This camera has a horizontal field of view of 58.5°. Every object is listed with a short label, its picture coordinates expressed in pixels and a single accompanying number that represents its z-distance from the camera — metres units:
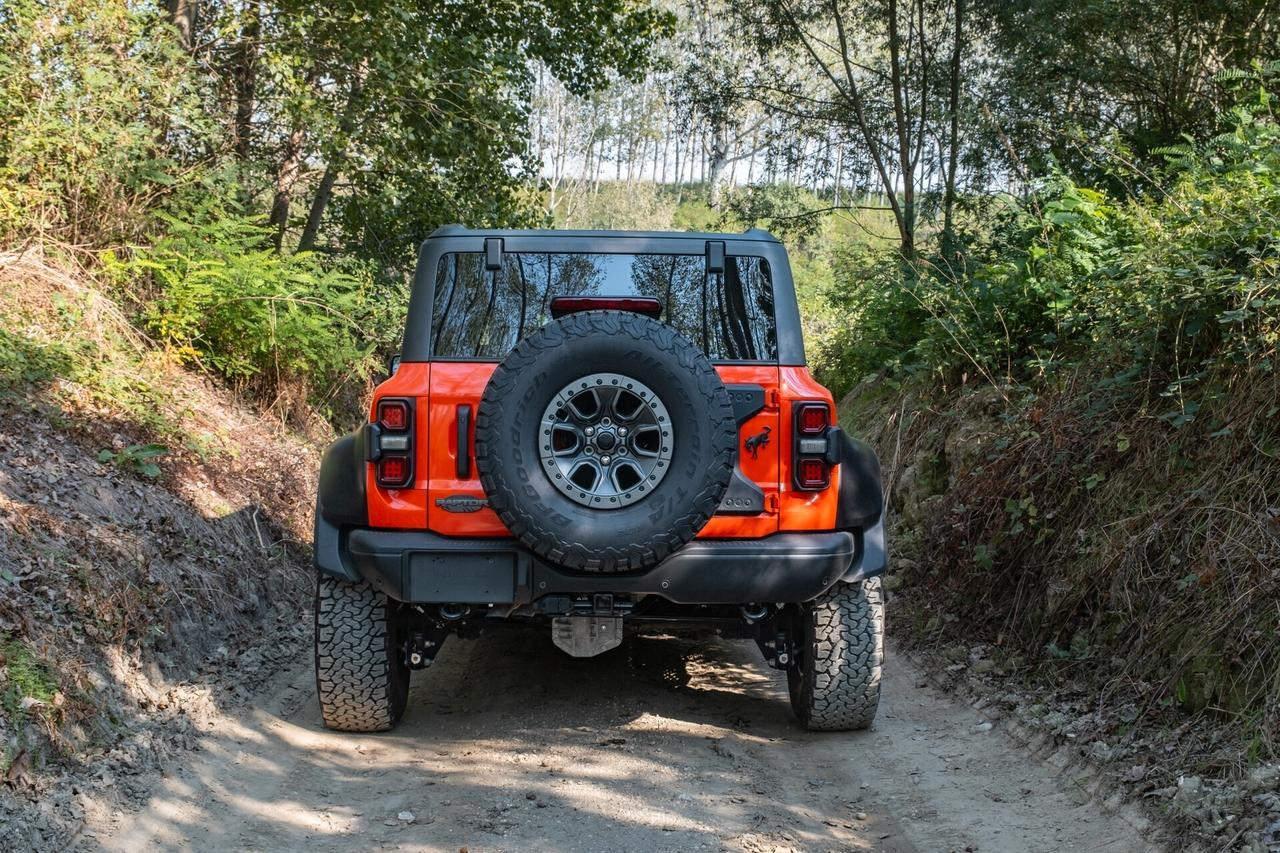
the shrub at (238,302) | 8.65
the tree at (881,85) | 13.33
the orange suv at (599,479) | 4.16
